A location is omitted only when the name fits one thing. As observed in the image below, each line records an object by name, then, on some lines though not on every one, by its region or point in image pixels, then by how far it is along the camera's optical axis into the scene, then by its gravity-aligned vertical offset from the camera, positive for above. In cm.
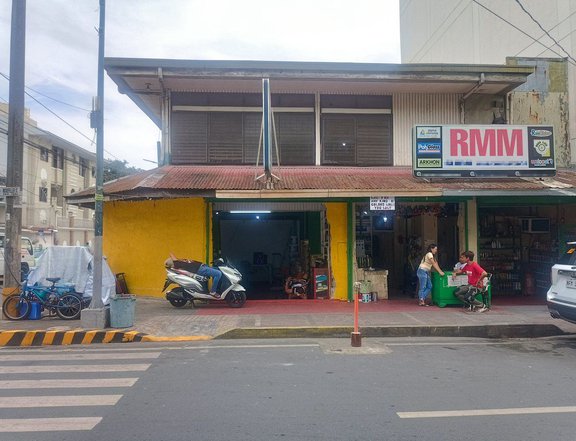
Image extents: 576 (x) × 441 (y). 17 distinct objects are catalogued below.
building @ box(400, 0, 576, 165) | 1575 +859
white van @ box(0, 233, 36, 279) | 2022 -53
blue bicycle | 1046 -131
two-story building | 1280 +171
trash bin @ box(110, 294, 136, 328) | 965 -139
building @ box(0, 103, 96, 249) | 3356 +429
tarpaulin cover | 1083 -63
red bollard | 850 -169
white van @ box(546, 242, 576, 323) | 840 -88
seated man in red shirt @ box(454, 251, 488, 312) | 1163 -96
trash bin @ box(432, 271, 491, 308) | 1230 -118
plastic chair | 1161 -117
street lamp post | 958 +99
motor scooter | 1185 -109
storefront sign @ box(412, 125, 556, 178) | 1269 +236
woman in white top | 1238 -90
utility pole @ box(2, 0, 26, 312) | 1049 +196
